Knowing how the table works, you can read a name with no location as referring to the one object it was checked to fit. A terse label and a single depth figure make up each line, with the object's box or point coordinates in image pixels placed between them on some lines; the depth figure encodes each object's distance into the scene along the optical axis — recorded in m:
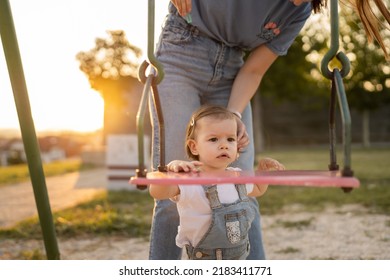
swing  1.73
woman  2.30
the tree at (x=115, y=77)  10.62
